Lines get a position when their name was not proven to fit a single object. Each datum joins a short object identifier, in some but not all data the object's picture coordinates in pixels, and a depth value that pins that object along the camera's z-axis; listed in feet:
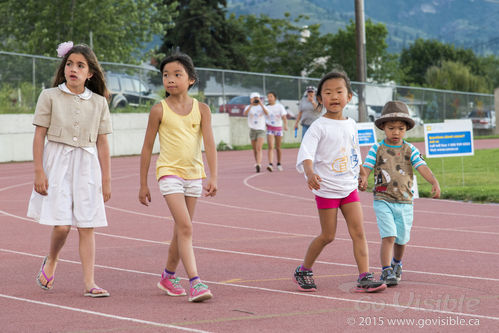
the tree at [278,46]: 247.29
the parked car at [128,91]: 101.55
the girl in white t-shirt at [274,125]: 68.74
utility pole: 91.71
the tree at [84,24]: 128.98
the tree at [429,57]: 357.82
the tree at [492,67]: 410.58
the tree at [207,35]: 187.83
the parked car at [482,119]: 157.97
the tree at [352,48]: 265.75
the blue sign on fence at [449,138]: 50.98
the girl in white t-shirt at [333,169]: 22.11
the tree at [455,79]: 284.92
